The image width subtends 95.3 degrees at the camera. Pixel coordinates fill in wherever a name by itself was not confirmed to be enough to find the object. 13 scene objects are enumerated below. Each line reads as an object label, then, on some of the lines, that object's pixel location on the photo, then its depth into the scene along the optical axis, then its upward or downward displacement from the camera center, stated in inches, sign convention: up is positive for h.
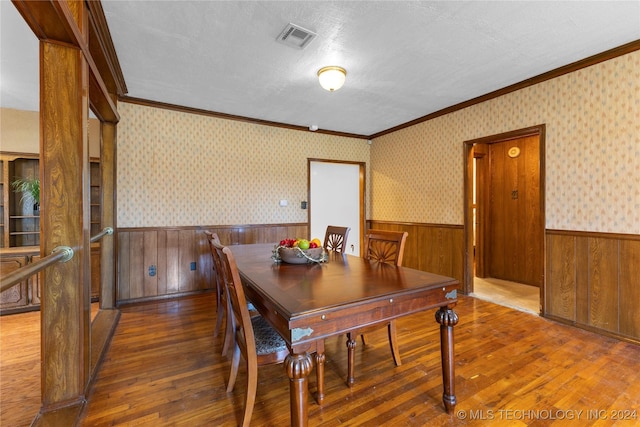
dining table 45.8 -15.7
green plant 140.1 +12.9
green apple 82.8 -8.9
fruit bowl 80.7 -11.6
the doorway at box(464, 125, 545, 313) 152.1 -2.9
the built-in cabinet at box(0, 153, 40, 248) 139.3 +3.2
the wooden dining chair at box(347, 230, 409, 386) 73.9 -12.1
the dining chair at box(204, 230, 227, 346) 86.4 -30.4
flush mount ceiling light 109.1 +51.7
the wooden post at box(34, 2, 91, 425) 62.5 -0.2
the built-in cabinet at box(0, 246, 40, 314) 123.6 -32.5
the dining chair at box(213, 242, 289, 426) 54.5 -27.1
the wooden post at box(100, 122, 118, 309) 123.0 +2.2
